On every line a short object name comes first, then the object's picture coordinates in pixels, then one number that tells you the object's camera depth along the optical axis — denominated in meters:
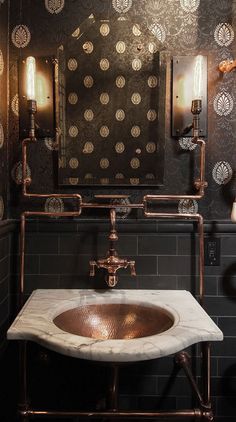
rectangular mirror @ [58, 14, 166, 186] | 1.37
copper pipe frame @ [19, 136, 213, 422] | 1.07
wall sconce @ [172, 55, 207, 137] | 1.37
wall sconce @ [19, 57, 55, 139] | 1.38
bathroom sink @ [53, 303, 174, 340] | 1.18
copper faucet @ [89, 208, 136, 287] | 1.26
